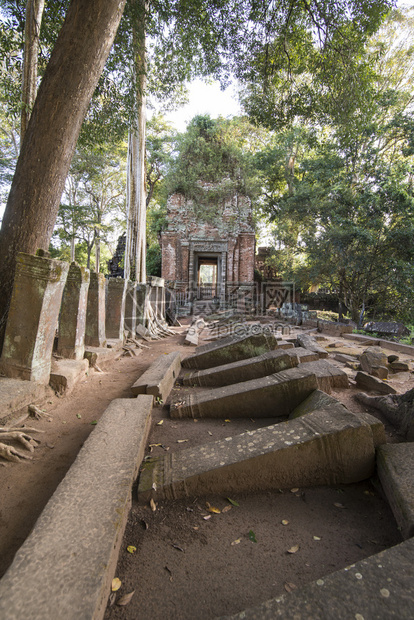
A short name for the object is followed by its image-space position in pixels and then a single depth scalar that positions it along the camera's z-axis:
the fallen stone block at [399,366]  4.05
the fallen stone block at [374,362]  3.66
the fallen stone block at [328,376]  3.02
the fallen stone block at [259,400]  2.61
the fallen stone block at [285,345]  4.43
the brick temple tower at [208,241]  15.71
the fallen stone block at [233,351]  3.93
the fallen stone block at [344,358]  4.35
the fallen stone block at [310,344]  4.41
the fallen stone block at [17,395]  2.21
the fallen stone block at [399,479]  1.31
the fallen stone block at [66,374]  2.89
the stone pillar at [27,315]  2.62
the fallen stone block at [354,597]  0.89
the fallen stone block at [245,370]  3.24
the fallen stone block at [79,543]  0.94
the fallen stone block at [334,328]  7.54
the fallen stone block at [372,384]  3.00
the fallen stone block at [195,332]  5.98
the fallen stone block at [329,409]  1.80
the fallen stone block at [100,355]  3.87
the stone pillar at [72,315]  3.48
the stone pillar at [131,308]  6.26
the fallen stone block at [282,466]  1.70
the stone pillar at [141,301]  6.73
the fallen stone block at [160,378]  2.94
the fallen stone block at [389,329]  7.77
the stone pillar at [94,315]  4.34
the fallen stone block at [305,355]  3.74
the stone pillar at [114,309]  5.27
